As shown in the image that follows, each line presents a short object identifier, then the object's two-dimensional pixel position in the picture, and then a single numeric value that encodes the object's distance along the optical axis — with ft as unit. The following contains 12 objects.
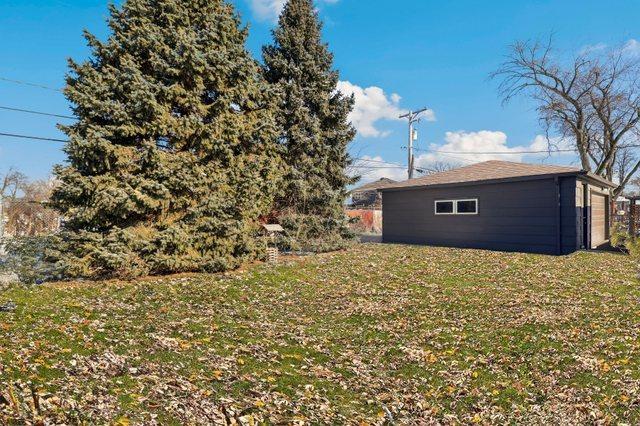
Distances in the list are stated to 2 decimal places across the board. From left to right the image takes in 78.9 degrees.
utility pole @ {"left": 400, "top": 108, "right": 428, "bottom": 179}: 76.38
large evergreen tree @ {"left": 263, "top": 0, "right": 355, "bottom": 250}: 39.50
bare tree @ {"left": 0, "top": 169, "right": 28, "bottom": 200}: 85.40
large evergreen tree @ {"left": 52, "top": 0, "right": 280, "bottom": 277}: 24.57
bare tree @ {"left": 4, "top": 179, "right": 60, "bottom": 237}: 65.92
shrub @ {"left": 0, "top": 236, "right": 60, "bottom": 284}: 22.97
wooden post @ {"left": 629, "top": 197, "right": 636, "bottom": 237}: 45.55
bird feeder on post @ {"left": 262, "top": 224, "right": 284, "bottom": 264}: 33.86
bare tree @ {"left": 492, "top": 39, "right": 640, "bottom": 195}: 69.67
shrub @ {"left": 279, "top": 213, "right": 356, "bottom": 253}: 38.96
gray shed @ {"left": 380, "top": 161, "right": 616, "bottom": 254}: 40.11
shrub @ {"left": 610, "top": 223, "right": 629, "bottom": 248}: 26.50
